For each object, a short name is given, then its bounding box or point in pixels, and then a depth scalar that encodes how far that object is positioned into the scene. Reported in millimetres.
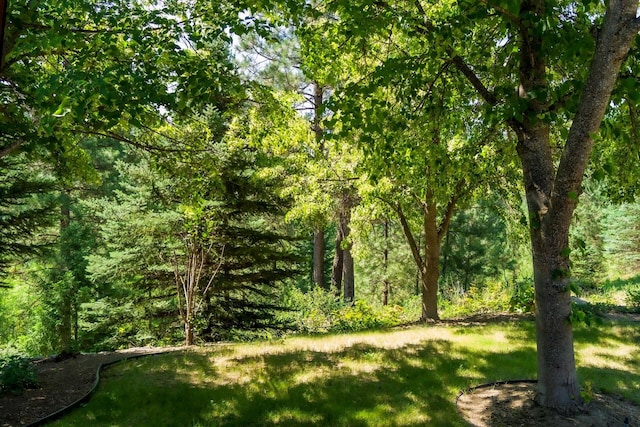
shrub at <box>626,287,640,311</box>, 11406
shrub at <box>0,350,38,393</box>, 6133
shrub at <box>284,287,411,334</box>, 12242
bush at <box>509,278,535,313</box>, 11120
